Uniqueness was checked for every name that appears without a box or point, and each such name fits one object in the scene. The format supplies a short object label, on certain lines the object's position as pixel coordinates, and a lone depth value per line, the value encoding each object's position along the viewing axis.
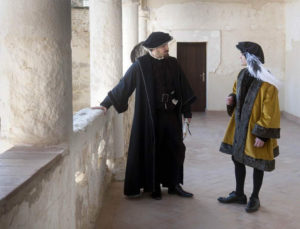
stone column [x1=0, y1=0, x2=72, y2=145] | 2.14
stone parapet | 1.62
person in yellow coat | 3.73
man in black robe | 4.24
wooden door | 12.75
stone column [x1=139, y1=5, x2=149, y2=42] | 11.54
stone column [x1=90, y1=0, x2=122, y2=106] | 4.98
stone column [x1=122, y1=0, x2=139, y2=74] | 7.55
